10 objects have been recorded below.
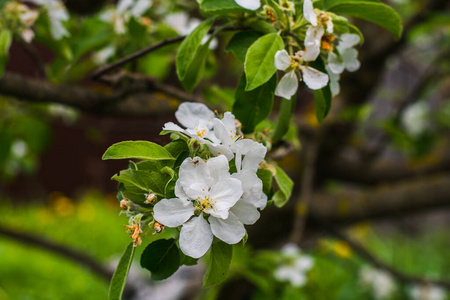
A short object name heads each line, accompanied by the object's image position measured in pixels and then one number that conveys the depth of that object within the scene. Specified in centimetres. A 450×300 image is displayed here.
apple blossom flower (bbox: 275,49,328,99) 60
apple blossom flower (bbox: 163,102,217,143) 59
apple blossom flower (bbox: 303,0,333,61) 59
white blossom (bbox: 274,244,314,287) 101
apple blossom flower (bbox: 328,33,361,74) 62
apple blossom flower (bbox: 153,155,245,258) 56
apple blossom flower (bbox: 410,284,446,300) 231
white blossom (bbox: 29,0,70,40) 74
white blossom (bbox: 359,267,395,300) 258
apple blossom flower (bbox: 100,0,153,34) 76
